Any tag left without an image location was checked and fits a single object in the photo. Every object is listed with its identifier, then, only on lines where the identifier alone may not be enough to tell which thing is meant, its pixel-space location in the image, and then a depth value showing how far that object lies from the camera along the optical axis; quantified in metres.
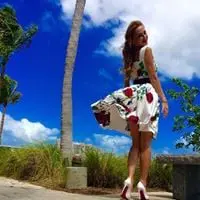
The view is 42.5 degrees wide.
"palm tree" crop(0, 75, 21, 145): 18.54
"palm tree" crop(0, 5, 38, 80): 14.40
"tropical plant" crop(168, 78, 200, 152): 5.89
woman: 2.58
